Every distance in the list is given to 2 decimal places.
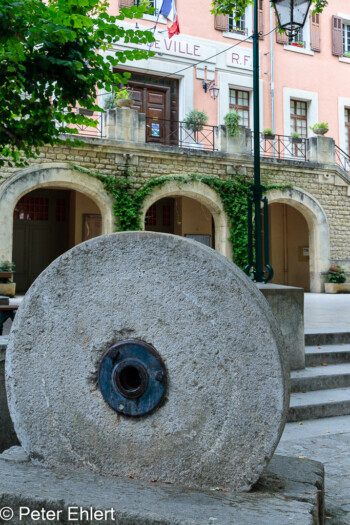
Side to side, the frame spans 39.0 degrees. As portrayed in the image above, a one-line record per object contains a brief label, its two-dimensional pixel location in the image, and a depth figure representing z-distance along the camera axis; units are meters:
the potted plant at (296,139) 15.71
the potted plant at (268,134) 15.18
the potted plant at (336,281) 14.84
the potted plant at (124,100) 12.81
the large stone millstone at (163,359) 1.81
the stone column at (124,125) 12.90
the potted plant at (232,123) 14.15
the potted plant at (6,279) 11.17
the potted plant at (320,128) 15.27
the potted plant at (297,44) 17.56
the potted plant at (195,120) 14.49
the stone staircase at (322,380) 4.06
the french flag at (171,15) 13.48
